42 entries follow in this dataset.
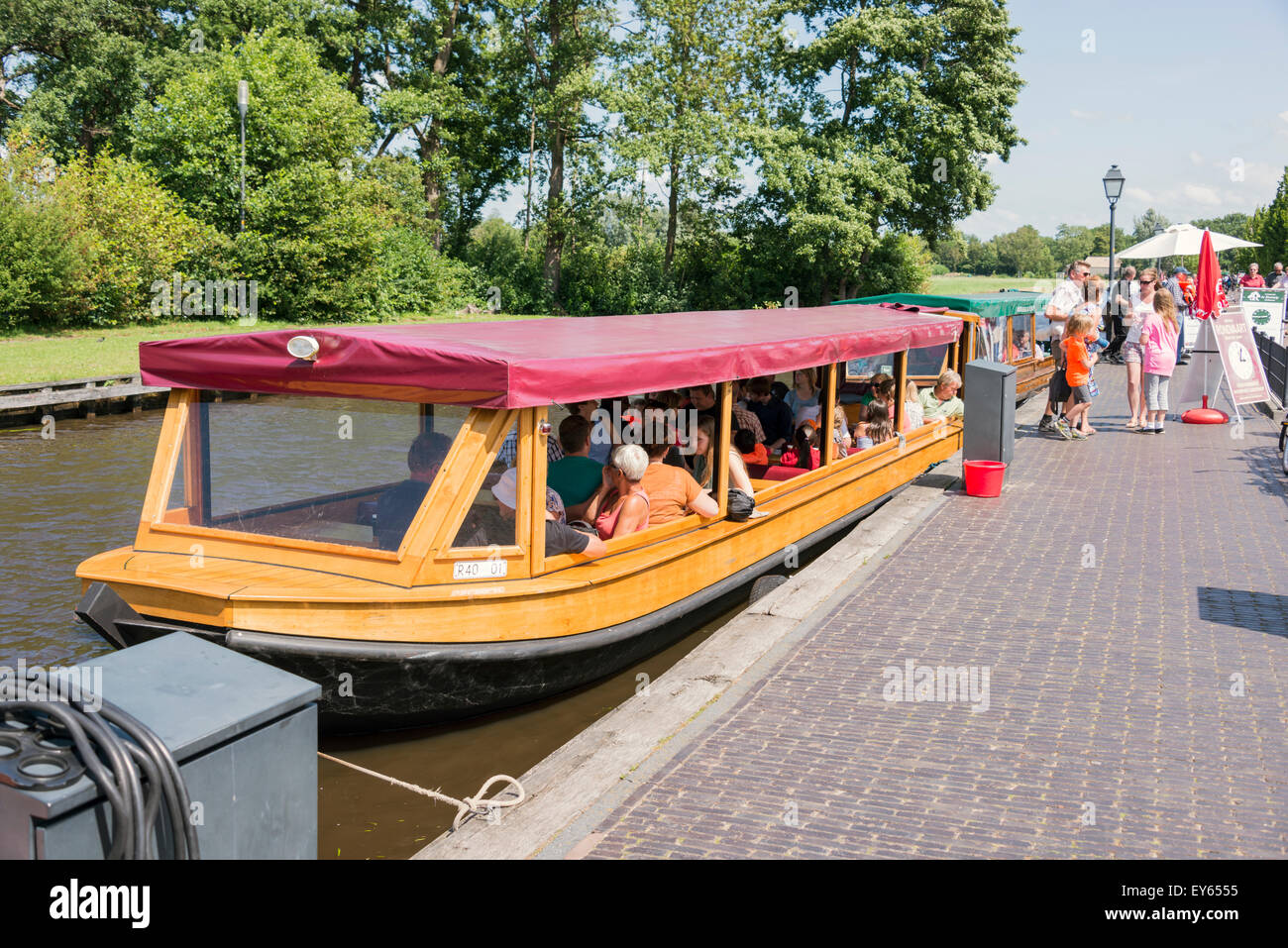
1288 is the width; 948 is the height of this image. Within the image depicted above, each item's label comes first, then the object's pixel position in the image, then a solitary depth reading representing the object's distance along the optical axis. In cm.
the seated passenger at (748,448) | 1030
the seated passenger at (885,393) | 1188
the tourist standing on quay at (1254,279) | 2441
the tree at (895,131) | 3781
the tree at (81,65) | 3994
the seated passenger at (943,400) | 1355
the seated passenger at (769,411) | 1071
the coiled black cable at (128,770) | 263
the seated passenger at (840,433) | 1074
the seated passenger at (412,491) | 615
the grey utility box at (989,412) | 1158
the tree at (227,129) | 3167
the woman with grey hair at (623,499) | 713
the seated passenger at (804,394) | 1093
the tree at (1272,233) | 5841
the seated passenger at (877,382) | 1186
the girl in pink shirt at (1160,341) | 1464
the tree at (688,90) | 4084
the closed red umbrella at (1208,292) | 1592
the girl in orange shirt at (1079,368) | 1415
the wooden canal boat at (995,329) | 1472
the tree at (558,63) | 4247
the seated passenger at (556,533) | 616
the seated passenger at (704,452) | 837
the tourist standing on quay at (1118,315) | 2288
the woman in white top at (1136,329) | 1515
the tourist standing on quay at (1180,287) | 2317
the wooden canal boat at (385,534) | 575
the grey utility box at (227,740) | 295
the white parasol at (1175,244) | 1942
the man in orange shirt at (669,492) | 770
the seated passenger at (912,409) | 1284
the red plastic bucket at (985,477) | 1145
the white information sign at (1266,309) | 2077
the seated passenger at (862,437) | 1152
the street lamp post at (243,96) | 2666
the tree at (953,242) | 4103
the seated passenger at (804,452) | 1039
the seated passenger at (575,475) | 755
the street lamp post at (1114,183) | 2270
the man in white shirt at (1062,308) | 1548
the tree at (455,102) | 4378
